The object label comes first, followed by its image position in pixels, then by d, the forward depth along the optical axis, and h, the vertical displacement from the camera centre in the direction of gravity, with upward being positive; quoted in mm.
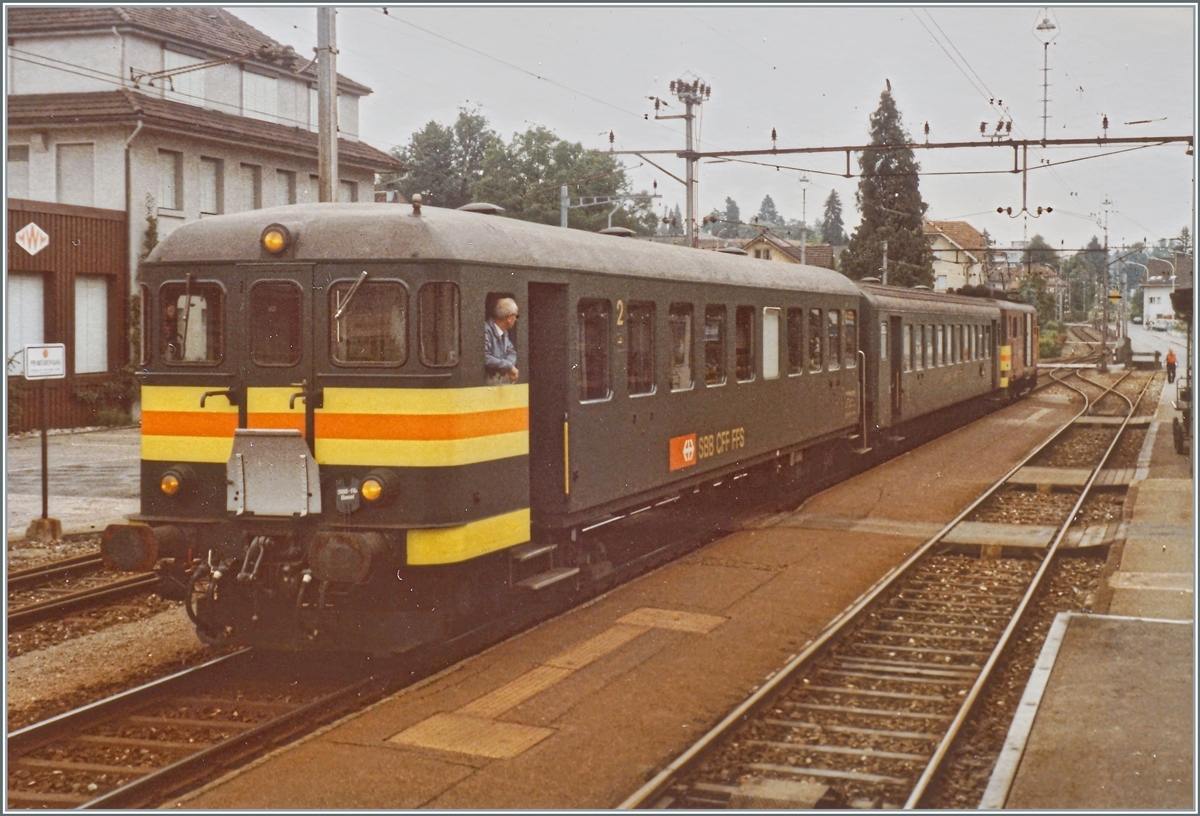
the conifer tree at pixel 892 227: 70062 +8357
